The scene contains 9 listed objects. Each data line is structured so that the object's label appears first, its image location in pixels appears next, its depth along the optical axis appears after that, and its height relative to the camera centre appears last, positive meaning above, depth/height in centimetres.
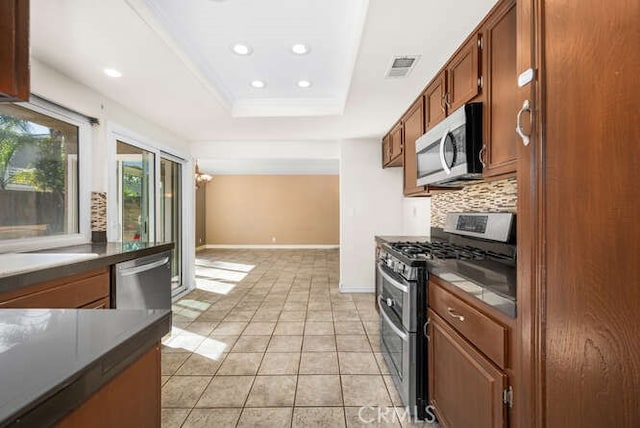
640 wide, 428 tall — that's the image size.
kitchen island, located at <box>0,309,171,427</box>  41 -24
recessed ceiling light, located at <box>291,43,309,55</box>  215 +122
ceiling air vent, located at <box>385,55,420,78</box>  194 +102
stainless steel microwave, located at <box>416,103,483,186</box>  161 +40
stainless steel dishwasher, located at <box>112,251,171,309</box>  195 -49
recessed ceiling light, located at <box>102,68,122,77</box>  218 +107
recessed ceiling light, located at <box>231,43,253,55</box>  214 +122
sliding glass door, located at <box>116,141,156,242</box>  311 +26
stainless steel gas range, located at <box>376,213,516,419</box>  147 -33
